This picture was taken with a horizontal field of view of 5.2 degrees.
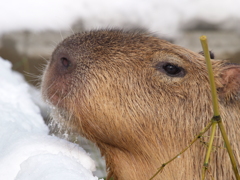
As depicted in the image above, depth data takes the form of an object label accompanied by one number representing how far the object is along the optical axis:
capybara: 2.66
